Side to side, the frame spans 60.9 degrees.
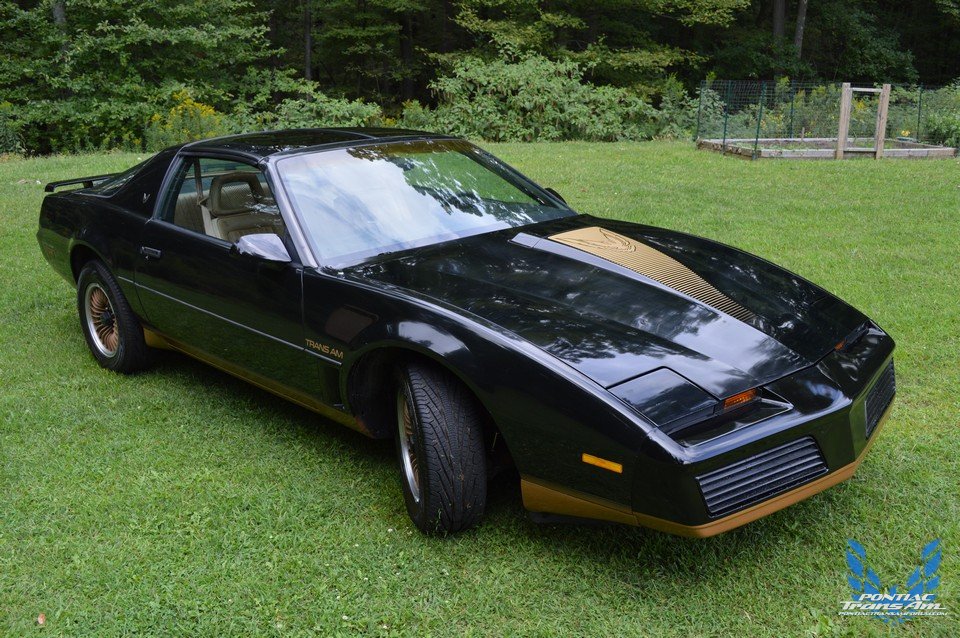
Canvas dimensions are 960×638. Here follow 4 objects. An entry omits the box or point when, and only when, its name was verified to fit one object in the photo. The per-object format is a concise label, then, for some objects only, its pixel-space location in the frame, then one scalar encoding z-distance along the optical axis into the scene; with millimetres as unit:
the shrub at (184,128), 15023
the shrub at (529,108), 16719
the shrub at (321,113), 17453
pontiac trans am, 2502
